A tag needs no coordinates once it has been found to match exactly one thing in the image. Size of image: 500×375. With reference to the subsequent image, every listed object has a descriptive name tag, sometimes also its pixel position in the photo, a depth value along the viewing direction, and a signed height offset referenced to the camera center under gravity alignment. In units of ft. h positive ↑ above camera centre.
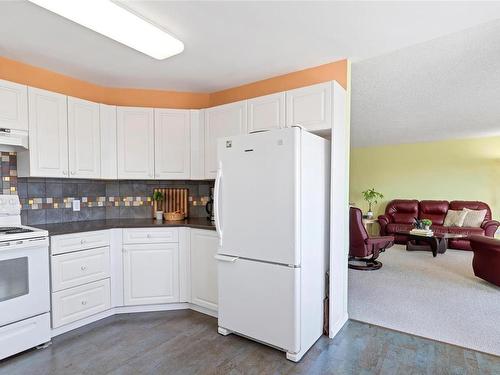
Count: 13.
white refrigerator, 6.82 -1.37
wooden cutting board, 11.46 -0.71
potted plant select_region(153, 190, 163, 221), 10.91 -0.69
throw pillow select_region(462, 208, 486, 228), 19.35 -2.46
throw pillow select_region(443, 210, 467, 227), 19.92 -2.59
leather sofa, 18.81 -2.66
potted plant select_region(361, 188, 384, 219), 24.03 -1.28
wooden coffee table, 17.17 -3.79
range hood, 7.71 +1.20
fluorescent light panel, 5.53 +3.46
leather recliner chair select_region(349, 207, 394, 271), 13.99 -2.93
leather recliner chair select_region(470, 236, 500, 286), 11.57 -3.22
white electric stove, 6.74 -2.65
